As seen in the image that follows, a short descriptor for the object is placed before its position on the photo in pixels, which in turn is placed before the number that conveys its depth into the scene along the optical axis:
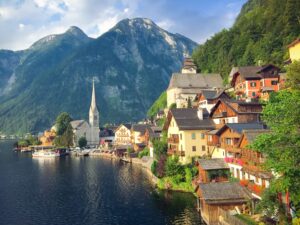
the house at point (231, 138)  55.83
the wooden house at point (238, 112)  68.44
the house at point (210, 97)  90.44
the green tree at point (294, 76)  38.27
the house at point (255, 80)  92.62
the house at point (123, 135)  169.00
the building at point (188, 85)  132.12
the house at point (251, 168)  44.66
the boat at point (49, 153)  160.25
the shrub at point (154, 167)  78.47
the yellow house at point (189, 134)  72.31
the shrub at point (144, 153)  121.29
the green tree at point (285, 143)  27.56
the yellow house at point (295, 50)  67.00
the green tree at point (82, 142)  185.62
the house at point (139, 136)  137.55
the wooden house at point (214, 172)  58.09
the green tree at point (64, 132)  192.00
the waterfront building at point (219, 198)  45.88
